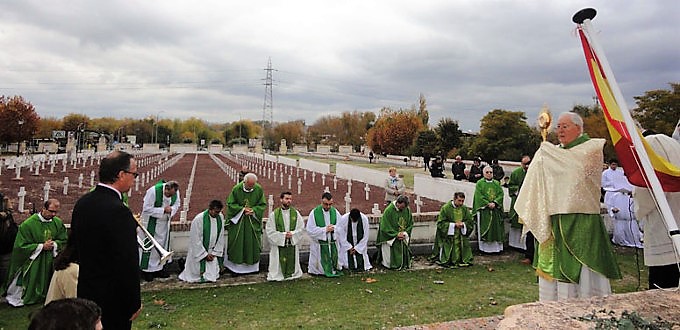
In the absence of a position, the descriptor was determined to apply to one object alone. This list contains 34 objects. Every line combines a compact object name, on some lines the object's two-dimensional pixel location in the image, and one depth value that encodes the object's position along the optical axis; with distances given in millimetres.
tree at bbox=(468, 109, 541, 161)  35969
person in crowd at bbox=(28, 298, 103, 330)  1996
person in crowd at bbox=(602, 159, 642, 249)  9977
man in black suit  2977
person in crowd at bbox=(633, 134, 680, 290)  4242
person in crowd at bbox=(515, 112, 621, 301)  4156
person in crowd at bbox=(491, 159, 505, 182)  14061
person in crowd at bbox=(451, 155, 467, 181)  18094
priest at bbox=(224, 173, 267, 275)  7926
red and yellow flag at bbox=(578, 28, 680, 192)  3648
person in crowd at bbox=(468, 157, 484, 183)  13611
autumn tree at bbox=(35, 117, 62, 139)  88750
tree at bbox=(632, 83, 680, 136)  27003
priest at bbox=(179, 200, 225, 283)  7539
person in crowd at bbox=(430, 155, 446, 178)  19005
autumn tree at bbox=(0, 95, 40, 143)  49219
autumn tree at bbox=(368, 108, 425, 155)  57062
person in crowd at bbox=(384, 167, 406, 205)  11781
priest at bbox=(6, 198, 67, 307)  6184
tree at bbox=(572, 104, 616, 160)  31109
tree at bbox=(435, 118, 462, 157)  43781
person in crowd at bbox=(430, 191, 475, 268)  8578
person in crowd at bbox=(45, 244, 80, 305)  4172
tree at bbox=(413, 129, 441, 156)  45094
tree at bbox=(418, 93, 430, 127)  73250
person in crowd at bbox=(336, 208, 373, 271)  8234
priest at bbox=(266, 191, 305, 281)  7734
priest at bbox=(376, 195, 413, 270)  8344
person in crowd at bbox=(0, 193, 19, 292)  6300
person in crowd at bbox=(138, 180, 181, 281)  7891
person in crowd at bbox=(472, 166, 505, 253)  9539
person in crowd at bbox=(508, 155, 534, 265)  9773
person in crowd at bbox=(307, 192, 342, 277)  7949
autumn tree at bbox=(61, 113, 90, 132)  92500
